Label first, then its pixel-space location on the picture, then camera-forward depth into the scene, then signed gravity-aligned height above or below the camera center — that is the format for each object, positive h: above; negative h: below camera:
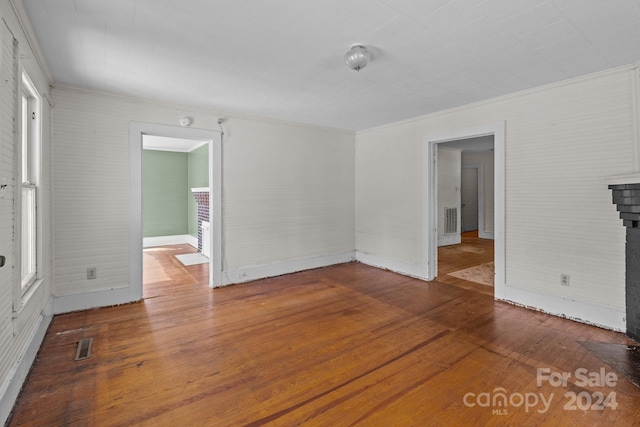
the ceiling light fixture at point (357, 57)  2.44 +1.26
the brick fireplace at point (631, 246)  2.51 -0.31
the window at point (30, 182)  2.58 +0.26
